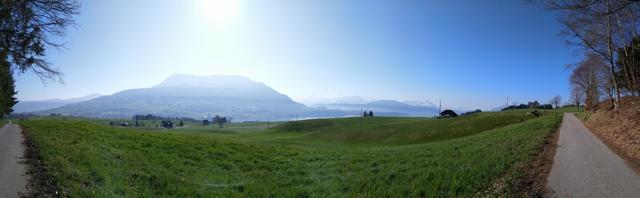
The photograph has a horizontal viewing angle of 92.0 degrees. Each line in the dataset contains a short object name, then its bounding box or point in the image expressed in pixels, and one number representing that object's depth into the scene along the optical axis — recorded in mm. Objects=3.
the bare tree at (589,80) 54672
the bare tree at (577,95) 75856
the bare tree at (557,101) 113638
